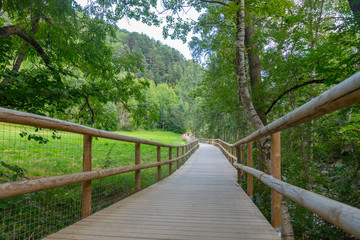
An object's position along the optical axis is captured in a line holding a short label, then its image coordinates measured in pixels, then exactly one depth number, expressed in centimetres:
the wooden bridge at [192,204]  126
